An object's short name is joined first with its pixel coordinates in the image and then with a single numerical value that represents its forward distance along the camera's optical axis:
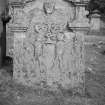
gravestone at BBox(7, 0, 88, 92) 4.32
